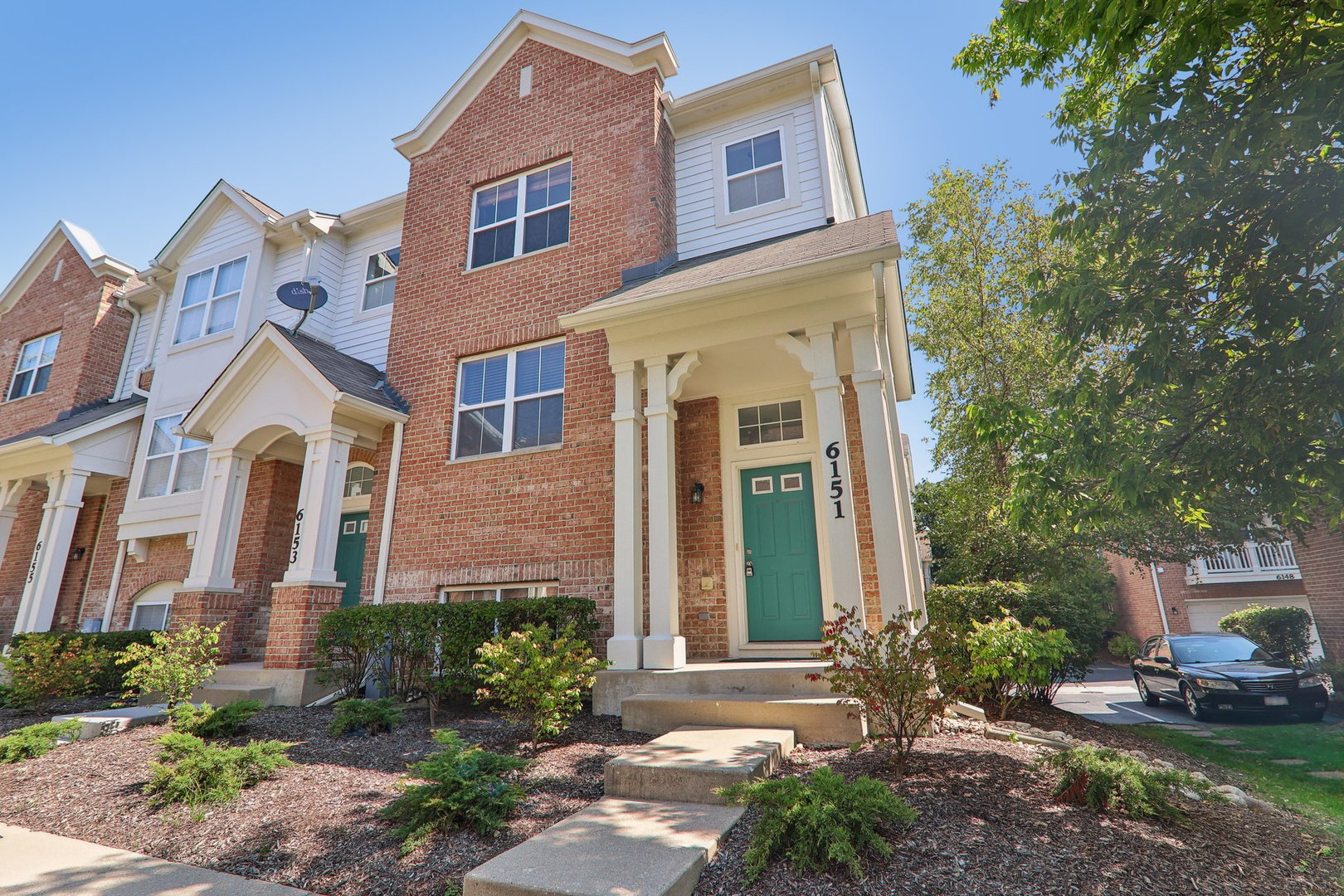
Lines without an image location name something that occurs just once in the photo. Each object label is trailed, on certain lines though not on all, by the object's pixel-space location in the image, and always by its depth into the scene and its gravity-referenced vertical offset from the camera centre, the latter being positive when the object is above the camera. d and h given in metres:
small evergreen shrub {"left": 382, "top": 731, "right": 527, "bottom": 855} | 3.73 -0.95
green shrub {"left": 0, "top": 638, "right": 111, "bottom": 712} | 7.98 -0.34
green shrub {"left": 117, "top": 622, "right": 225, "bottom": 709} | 7.21 -0.27
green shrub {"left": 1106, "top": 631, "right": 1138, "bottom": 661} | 20.41 -0.82
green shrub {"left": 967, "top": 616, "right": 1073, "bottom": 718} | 6.39 -0.33
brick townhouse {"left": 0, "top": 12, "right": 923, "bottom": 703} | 7.05 +3.11
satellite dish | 10.73 +5.53
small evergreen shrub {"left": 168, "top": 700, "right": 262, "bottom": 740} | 5.90 -0.71
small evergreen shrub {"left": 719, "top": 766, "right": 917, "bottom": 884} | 3.11 -0.95
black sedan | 9.23 -0.89
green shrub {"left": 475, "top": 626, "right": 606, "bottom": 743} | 5.36 -0.36
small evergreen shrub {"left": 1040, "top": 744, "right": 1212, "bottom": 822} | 3.73 -0.95
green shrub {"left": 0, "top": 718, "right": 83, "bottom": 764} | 5.92 -0.88
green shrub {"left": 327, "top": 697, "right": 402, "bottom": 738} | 6.11 -0.74
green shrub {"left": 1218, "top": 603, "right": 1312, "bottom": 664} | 14.33 -0.28
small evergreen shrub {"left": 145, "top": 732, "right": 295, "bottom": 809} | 4.48 -0.90
